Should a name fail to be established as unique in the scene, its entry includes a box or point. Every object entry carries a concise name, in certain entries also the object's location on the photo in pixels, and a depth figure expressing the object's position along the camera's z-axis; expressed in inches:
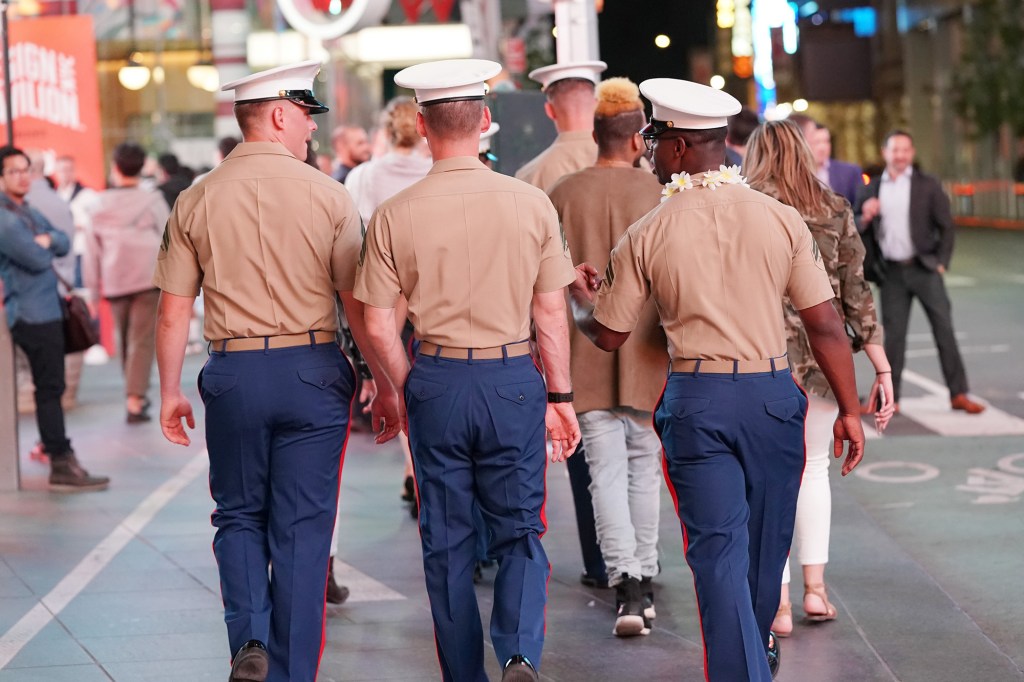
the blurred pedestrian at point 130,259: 774.1
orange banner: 1027.5
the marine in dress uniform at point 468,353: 301.0
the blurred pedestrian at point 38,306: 581.7
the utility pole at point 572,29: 621.6
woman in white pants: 361.5
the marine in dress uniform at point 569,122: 439.4
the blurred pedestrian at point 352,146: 703.9
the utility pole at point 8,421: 596.1
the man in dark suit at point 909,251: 713.0
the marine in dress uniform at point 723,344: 290.1
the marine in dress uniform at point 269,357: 312.4
